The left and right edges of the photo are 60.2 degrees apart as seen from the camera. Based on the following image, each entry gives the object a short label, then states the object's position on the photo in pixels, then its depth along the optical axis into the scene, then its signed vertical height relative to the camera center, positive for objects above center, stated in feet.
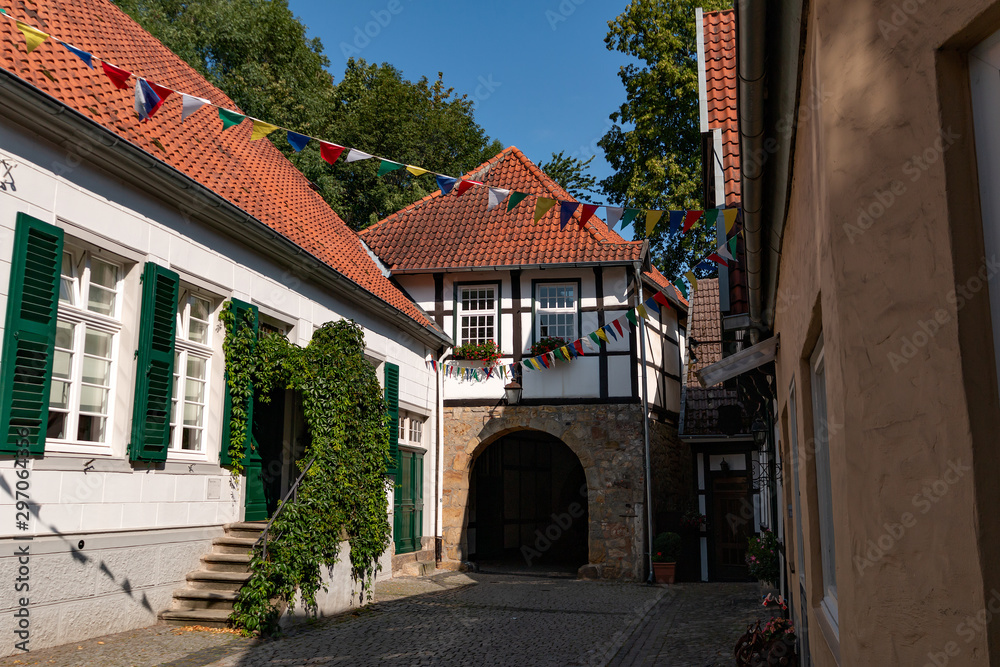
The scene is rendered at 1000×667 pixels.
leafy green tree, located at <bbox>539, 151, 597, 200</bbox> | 77.36 +27.43
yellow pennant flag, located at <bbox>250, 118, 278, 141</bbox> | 20.21 +8.24
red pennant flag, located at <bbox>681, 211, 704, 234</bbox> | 22.27 +6.80
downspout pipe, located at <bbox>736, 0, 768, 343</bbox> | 9.71 +4.82
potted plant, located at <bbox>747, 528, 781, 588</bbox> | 32.12 -2.80
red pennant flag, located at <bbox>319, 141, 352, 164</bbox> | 22.14 +8.48
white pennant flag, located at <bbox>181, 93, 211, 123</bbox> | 20.57 +8.96
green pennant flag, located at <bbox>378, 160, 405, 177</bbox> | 22.02 +8.07
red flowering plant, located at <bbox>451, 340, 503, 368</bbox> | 52.16 +7.77
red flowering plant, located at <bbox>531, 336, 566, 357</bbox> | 51.01 +8.10
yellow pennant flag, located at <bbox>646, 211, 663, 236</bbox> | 21.67 +6.61
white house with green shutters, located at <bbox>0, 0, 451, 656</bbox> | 19.69 +3.34
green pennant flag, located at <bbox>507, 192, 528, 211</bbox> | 22.74 +7.46
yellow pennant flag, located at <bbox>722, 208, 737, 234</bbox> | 21.03 +6.52
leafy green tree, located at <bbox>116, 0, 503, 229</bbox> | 66.49 +32.09
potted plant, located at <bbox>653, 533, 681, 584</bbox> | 49.16 -4.07
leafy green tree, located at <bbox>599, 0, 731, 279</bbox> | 68.18 +29.77
